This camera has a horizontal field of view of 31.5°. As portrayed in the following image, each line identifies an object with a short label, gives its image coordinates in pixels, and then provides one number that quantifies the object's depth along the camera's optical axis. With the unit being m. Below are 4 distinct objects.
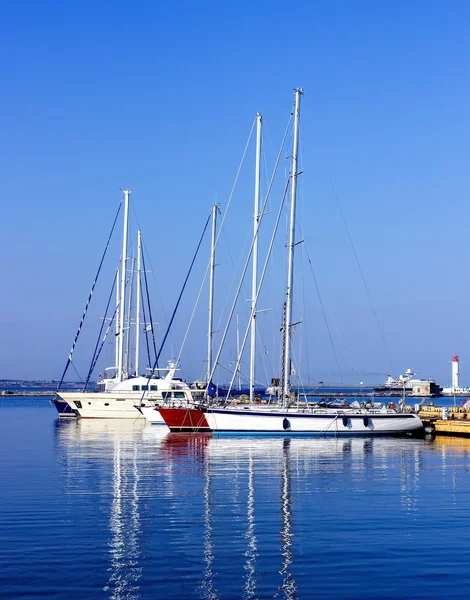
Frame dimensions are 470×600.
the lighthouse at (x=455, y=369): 175.94
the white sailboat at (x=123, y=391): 68.06
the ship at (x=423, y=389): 192.88
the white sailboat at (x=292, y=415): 47.16
